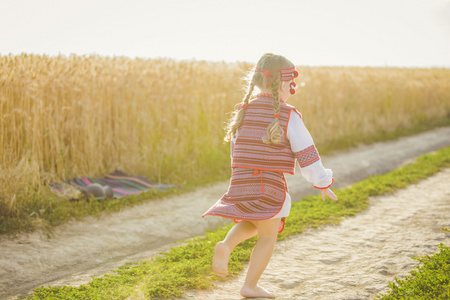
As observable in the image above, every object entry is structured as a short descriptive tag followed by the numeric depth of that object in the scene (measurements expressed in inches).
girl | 133.0
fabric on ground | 269.5
